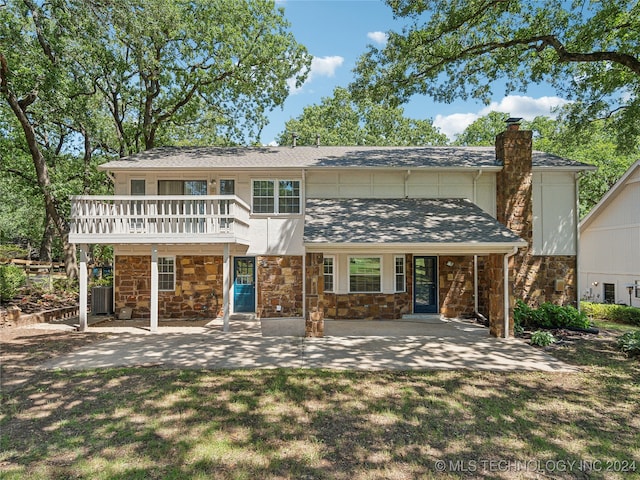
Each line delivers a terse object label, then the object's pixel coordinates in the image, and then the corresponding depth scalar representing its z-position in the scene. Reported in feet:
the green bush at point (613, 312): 41.29
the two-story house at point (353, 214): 37.76
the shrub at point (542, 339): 28.09
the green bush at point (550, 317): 33.35
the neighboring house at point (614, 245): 50.78
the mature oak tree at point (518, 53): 33.17
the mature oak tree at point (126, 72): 41.04
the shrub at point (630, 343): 25.31
